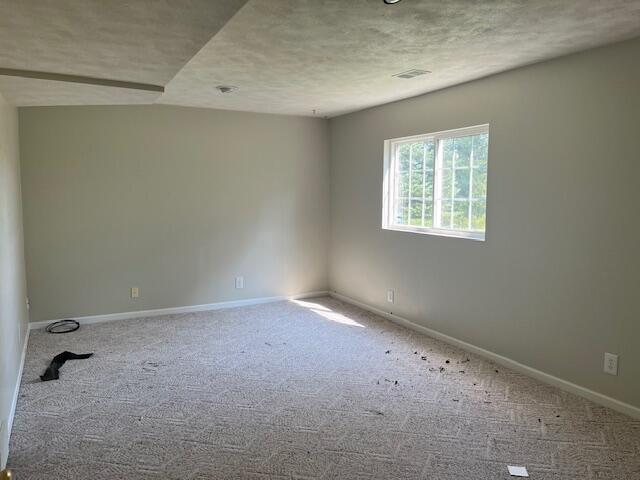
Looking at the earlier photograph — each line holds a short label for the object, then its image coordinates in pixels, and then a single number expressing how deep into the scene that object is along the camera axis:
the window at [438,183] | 4.00
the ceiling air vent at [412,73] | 3.46
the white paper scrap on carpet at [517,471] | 2.30
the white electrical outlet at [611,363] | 2.95
